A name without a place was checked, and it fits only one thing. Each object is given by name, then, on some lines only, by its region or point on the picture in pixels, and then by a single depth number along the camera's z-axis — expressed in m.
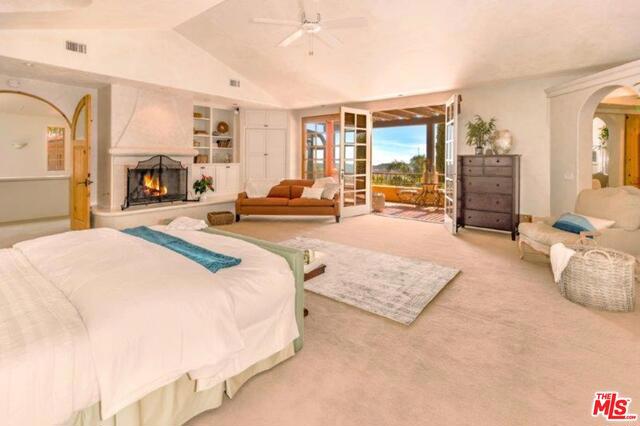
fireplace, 6.96
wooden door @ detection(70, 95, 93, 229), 6.11
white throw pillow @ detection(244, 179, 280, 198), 8.01
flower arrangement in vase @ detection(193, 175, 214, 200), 7.99
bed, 1.33
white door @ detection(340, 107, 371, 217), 8.12
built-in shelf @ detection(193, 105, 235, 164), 8.73
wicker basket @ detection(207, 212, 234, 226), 7.34
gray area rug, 3.27
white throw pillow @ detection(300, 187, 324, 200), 7.67
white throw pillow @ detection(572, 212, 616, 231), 4.20
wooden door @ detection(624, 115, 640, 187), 8.14
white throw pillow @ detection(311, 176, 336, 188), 7.98
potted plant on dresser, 6.53
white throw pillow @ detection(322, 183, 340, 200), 7.70
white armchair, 4.12
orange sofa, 7.53
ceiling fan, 4.27
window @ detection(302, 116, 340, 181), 9.93
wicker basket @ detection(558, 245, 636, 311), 3.13
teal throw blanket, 2.20
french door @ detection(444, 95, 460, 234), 6.43
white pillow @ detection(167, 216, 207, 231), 3.53
